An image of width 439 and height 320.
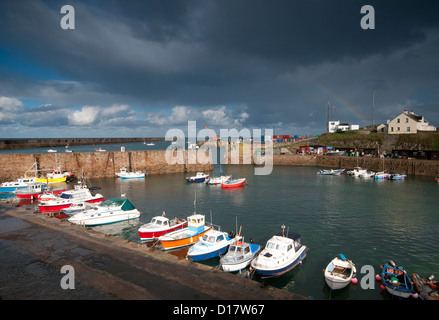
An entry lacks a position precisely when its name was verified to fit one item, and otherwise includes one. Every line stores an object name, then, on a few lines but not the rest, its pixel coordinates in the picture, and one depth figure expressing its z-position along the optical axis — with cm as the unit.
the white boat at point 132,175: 5691
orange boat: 2009
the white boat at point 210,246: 1819
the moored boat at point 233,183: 4691
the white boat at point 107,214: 2626
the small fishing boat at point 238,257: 1639
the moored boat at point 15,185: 4058
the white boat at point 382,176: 5528
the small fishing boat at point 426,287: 1327
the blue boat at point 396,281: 1386
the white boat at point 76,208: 2888
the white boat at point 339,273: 1486
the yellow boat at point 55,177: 4899
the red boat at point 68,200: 3044
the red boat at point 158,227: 2208
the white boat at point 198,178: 5331
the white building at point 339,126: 11606
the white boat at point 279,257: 1600
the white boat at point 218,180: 5088
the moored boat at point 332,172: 6197
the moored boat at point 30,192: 3656
